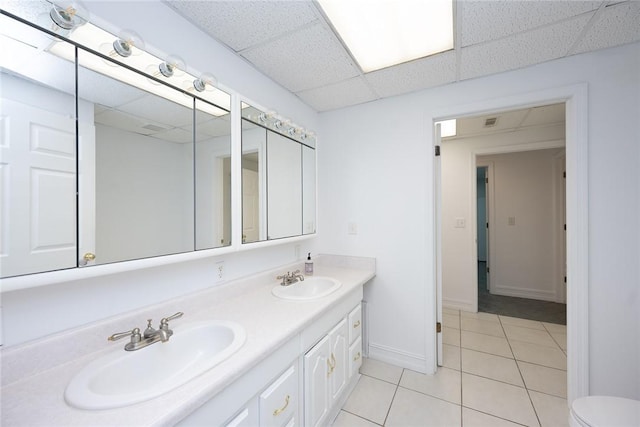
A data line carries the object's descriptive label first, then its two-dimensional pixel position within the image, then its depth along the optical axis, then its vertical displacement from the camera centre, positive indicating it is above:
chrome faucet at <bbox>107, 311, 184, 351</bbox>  0.95 -0.49
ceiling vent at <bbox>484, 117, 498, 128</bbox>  2.64 +1.01
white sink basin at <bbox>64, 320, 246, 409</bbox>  0.70 -0.54
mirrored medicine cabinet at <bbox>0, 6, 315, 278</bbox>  0.77 +0.22
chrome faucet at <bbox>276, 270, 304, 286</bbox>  1.78 -0.48
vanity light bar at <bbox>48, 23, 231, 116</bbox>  0.90 +0.63
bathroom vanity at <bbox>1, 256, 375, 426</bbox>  0.68 -0.53
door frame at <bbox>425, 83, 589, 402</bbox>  1.57 -0.07
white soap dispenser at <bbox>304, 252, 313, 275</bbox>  2.07 -0.45
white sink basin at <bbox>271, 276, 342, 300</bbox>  1.70 -0.54
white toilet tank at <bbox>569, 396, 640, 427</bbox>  1.07 -0.91
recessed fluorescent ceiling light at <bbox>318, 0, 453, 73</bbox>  1.26 +1.05
